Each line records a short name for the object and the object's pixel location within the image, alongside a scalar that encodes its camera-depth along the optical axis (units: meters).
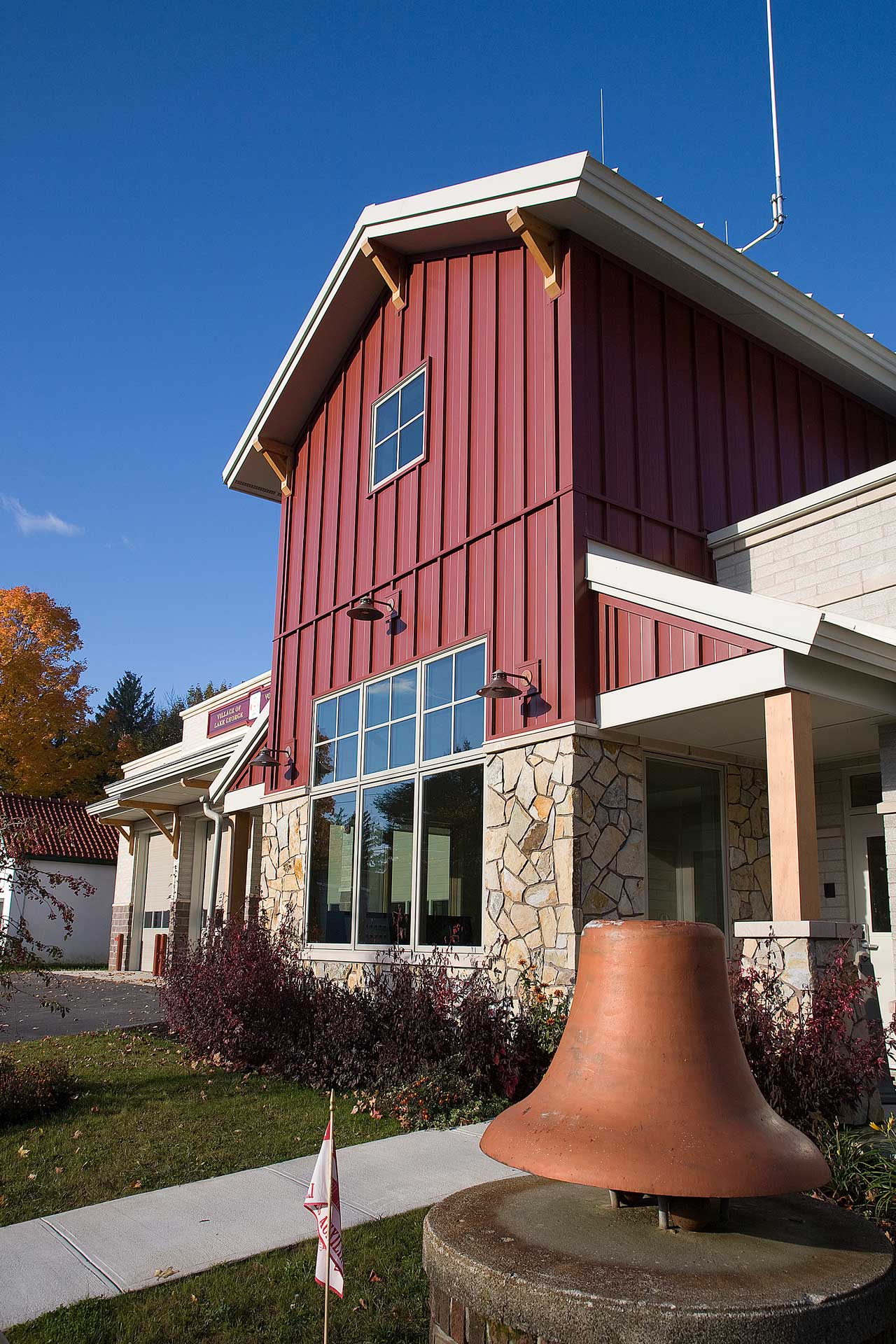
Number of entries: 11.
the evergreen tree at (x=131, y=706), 56.97
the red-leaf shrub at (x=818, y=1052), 6.07
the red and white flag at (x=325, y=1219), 3.42
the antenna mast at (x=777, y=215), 12.32
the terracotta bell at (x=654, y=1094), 2.84
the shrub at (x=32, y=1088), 7.80
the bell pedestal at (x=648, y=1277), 2.71
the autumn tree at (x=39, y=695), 33.03
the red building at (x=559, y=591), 8.69
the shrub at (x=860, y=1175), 4.82
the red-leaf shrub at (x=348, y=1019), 7.90
